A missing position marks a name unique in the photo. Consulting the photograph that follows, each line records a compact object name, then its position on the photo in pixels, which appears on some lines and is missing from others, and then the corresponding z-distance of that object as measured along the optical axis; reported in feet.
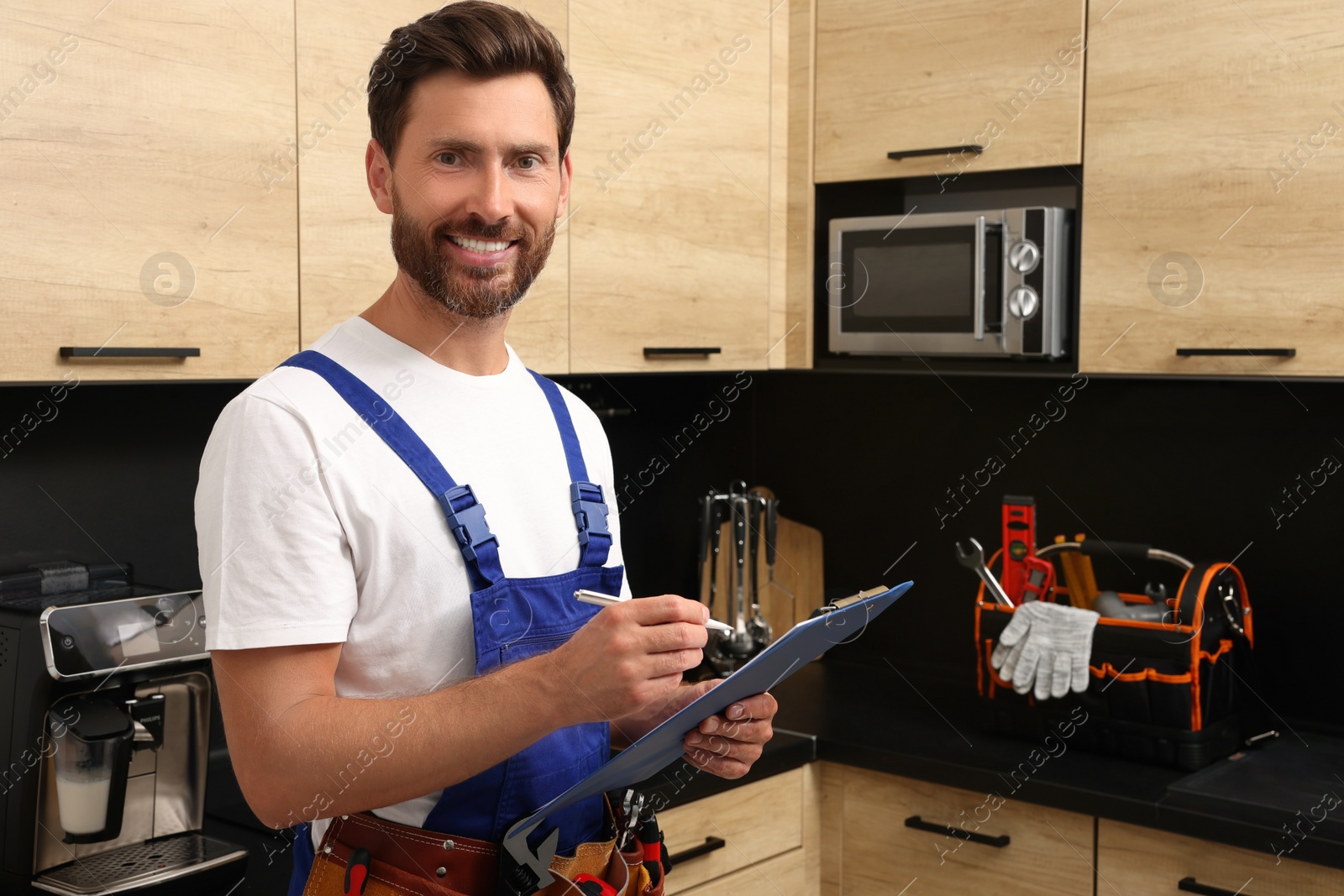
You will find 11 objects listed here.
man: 3.03
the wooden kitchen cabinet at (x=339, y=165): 5.29
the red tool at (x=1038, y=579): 6.72
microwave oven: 6.65
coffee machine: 4.56
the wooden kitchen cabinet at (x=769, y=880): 6.39
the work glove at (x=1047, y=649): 6.33
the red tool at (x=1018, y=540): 6.84
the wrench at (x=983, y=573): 6.78
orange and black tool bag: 6.12
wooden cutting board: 8.57
